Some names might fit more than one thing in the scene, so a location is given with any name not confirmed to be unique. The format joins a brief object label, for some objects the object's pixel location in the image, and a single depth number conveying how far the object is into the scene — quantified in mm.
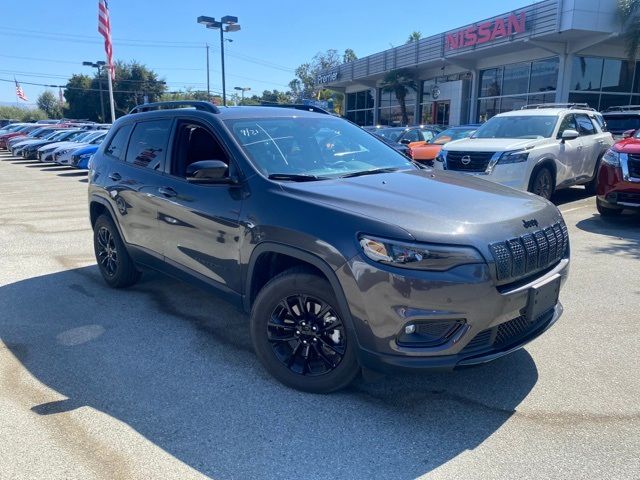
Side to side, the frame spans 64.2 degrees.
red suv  7484
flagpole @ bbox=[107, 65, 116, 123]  21538
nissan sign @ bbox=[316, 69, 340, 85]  36962
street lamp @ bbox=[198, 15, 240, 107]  24266
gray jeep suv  2670
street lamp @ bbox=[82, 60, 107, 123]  58569
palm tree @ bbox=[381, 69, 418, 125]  29141
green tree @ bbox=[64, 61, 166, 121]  61000
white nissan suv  8445
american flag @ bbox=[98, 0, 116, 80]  19297
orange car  12602
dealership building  18281
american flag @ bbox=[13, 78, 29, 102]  51128
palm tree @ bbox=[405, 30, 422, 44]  35494
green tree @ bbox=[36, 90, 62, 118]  85625
